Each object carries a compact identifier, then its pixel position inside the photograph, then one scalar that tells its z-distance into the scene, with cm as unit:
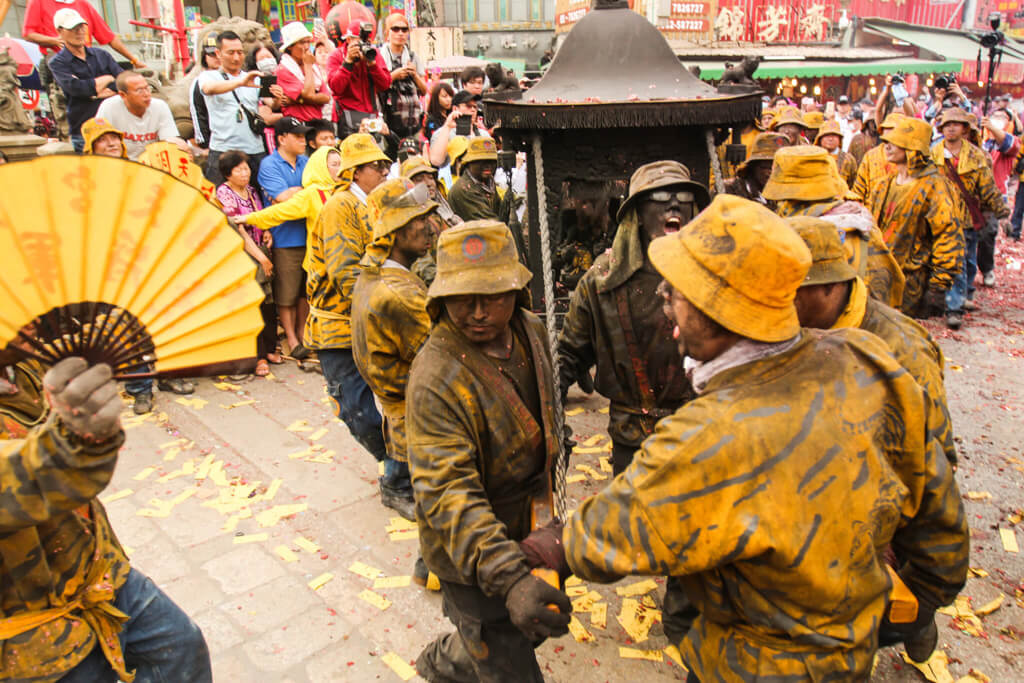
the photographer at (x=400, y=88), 894
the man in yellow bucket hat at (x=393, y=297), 391
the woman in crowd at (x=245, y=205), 717
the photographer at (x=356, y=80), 817
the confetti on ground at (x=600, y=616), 385
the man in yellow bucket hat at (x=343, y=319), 508
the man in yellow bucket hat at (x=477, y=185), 718
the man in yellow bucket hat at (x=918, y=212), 723
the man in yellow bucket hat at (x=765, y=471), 173
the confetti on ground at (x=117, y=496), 519
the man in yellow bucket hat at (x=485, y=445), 235
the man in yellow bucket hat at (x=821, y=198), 415
